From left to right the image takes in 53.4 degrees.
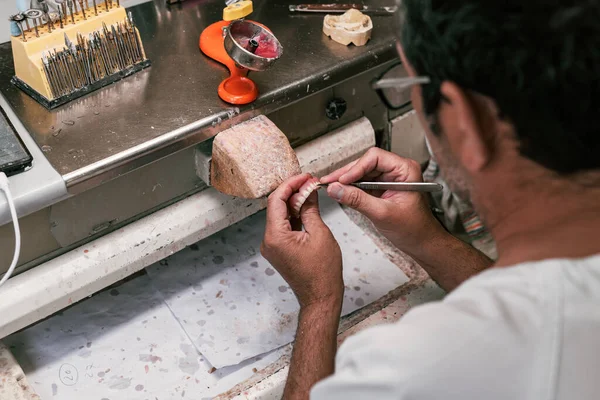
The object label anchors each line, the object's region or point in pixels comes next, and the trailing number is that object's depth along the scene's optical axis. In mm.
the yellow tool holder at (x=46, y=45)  1229
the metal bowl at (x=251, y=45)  1176
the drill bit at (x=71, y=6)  1297
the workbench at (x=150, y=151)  1162
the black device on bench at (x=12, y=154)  1099
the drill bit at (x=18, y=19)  1225
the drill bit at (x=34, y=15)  1221
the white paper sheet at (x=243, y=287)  1391
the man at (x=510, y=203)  670
